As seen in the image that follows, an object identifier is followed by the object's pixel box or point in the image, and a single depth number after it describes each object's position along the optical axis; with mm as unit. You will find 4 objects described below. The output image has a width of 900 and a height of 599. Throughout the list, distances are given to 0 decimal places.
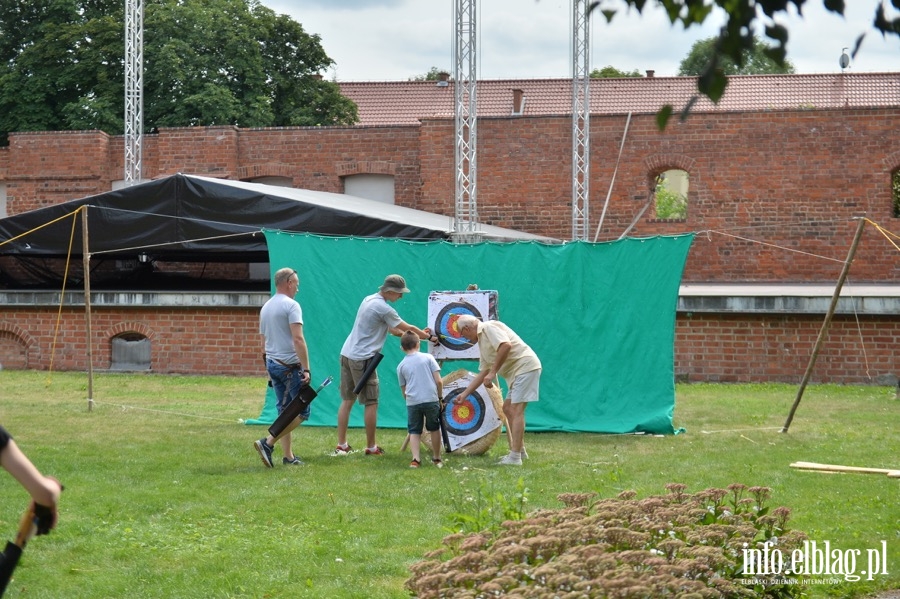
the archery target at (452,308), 13508
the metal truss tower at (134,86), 26797
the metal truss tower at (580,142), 25500
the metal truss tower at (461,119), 21156
